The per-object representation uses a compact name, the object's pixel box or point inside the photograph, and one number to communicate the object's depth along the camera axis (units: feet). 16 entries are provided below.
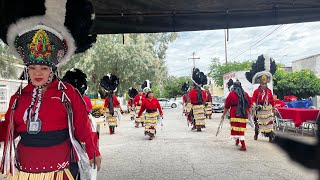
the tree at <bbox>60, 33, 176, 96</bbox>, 54.90
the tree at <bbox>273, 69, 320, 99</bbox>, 38.61
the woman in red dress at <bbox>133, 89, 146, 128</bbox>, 39.15
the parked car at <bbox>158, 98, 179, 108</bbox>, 97.52
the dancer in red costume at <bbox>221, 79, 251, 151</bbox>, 19.38
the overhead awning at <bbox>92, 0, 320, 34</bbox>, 11.85
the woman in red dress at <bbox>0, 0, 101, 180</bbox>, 6.41
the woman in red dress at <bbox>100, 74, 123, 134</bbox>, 28.81
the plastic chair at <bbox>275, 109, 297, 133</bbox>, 25.62
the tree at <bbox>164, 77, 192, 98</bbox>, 144.79
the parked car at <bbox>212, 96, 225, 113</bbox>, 61.46
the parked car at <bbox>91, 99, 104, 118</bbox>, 58.77
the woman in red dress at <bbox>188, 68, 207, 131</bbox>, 29.16
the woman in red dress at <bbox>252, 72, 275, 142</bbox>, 21.86
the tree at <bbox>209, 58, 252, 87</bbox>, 84.54
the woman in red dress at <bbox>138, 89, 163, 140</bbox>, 25.04
